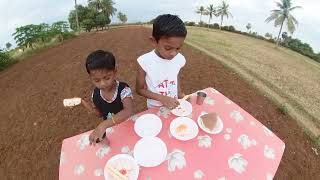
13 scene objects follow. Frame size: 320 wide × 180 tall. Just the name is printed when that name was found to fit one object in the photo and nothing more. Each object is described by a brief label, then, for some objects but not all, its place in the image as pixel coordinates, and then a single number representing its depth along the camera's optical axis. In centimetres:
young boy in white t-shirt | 128
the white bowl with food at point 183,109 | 140
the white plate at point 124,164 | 116
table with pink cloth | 117
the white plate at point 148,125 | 129
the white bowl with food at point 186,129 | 128
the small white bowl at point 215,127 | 131
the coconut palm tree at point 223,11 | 2643
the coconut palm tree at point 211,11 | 2707
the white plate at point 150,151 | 119
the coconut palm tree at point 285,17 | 2063
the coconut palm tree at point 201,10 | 2727
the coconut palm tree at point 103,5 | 2347
